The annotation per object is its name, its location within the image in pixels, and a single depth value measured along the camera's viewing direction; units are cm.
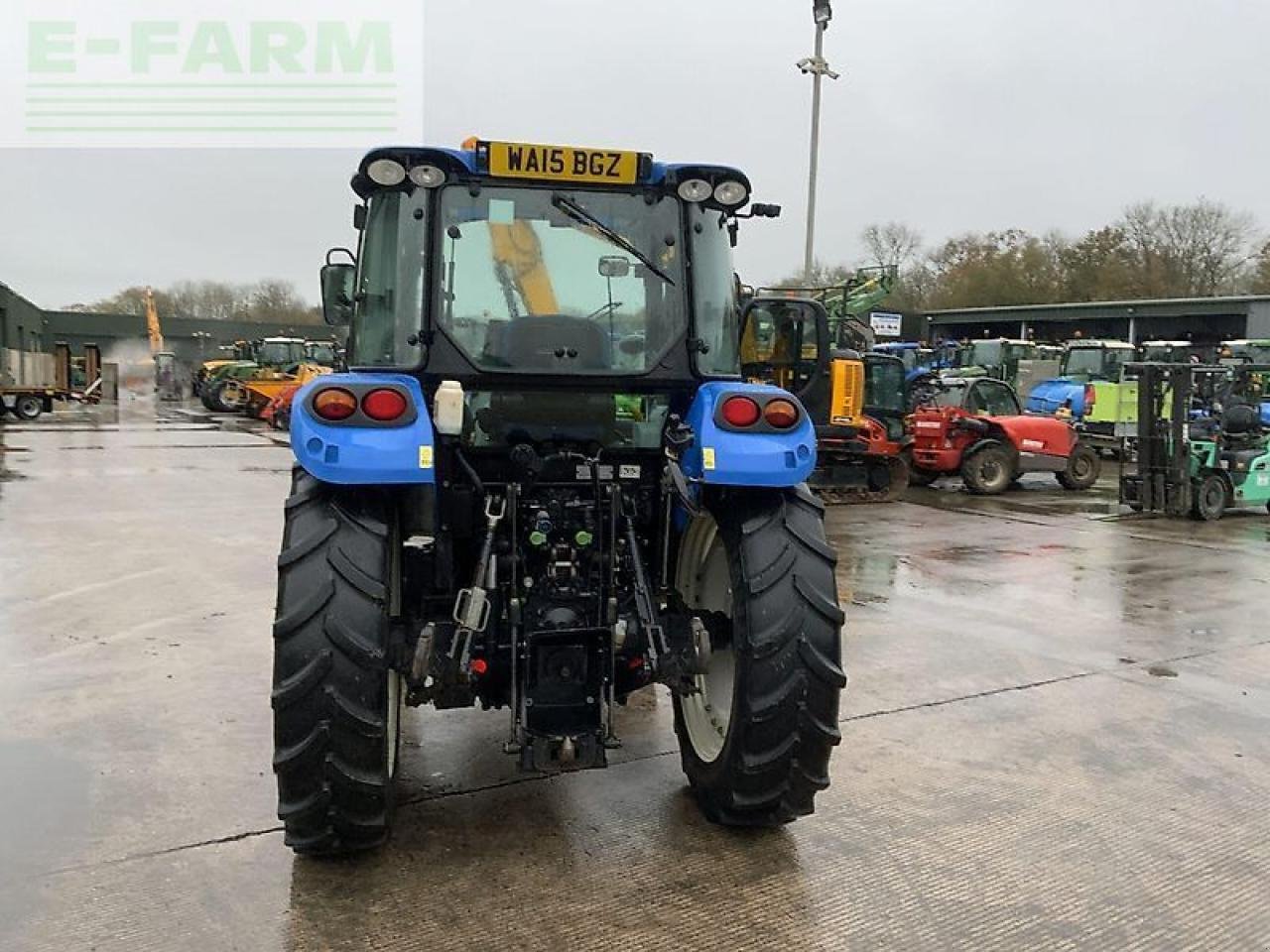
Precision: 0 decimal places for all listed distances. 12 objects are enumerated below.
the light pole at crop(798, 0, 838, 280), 1944
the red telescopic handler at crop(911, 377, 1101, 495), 1605
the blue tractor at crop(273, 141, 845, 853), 341
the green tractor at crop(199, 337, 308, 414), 3469
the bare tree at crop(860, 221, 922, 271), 6259
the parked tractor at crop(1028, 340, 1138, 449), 2094
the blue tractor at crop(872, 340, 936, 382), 2723
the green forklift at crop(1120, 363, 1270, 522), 1327
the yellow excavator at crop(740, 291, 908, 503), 1384
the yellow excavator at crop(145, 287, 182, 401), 4606
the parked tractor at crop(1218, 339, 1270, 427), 2247
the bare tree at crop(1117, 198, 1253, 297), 5240
